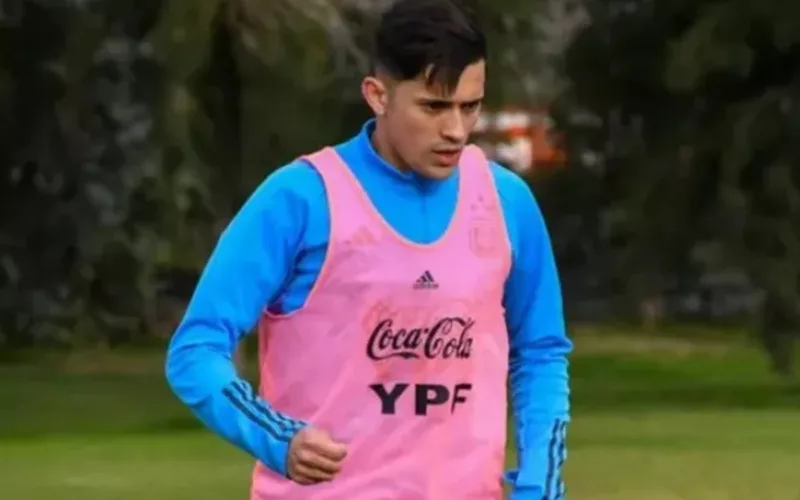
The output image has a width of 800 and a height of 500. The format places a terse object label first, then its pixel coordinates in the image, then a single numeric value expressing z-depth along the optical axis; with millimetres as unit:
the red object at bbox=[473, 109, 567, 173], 35719
